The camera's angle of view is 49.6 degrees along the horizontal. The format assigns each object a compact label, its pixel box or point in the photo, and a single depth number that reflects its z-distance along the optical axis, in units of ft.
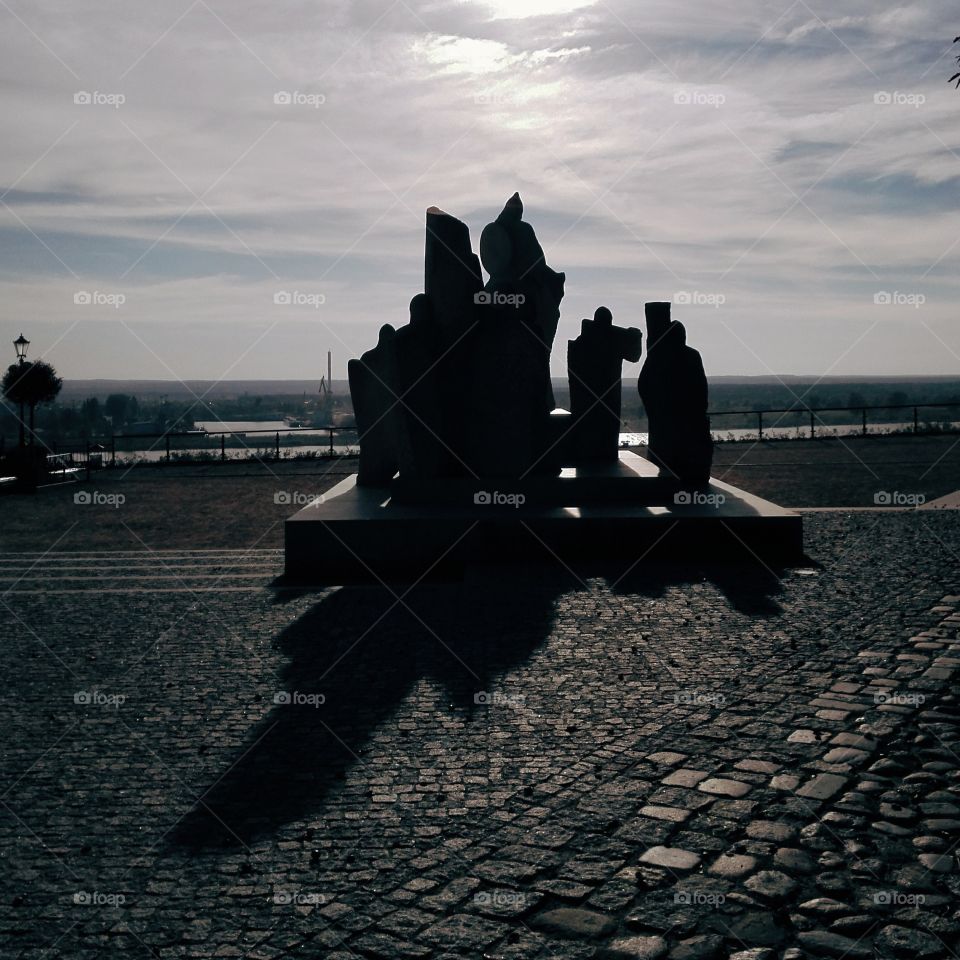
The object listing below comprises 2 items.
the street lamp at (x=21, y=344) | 72.54
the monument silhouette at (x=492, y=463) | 36.29
